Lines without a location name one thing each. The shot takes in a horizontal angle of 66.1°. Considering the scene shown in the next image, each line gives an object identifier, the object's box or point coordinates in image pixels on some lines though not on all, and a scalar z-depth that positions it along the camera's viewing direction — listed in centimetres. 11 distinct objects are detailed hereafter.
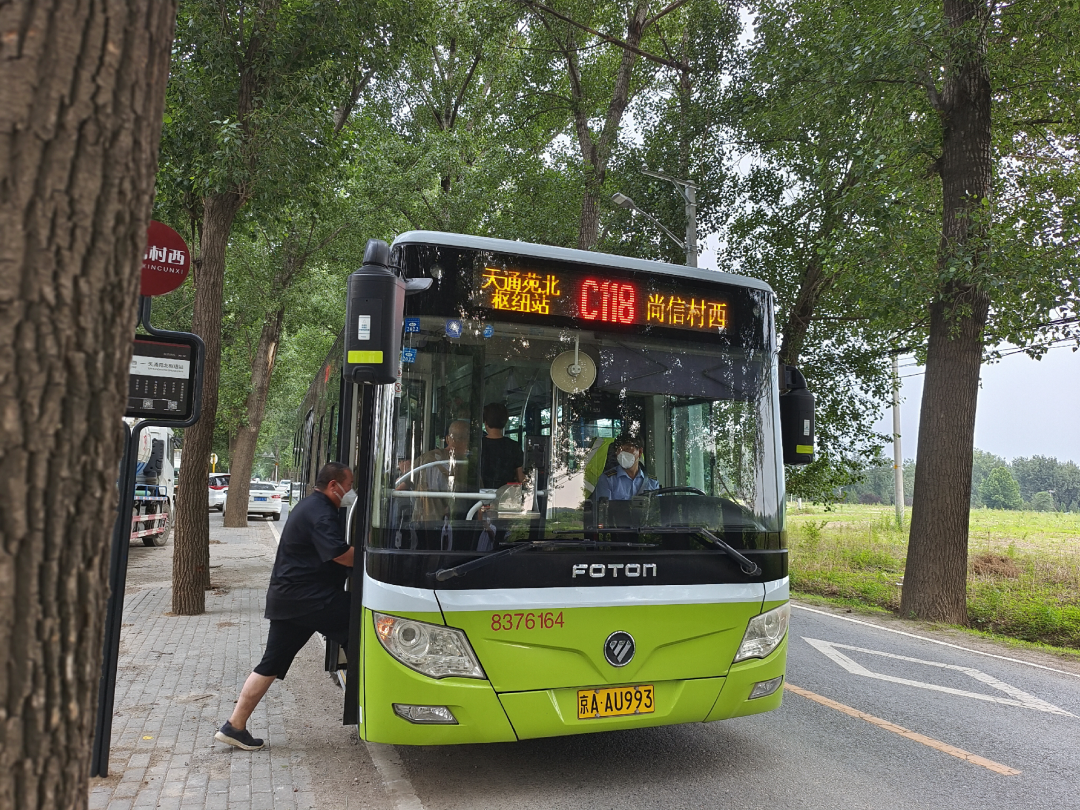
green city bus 409
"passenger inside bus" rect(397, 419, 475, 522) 418
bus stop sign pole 416
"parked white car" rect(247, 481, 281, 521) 3584
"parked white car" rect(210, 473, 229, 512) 3878
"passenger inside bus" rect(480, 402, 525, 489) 425
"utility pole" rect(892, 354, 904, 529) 3138
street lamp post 1845
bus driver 445
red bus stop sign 446
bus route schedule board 435
